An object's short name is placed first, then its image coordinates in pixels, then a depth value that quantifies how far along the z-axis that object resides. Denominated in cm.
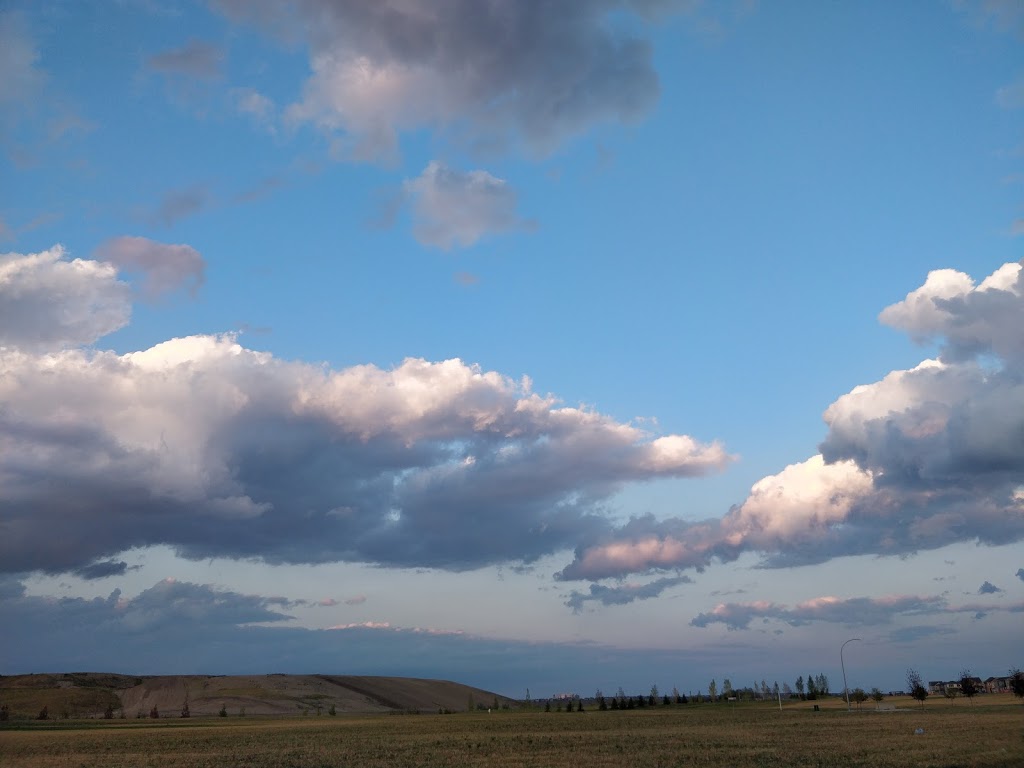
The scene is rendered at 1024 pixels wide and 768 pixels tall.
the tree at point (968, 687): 14675
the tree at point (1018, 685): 12769
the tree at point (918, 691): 14888
